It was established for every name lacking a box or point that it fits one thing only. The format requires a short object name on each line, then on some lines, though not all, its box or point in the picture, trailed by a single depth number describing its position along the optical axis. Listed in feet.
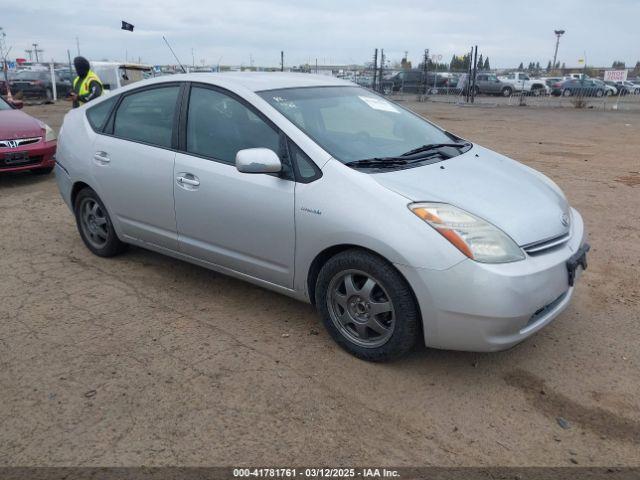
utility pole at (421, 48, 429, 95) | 94.27
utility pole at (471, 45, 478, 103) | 82.74
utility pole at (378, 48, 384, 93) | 93.39
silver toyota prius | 9.23
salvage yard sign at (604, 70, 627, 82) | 83.51
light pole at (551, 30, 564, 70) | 182.67
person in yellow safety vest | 26.43
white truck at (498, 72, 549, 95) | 114.12
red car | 24.81
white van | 68.39
